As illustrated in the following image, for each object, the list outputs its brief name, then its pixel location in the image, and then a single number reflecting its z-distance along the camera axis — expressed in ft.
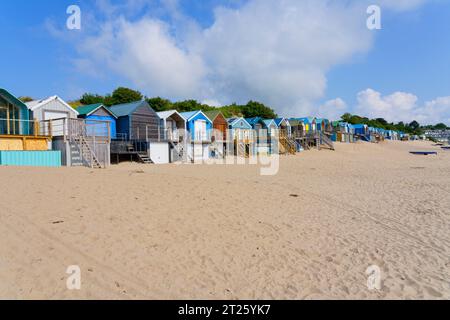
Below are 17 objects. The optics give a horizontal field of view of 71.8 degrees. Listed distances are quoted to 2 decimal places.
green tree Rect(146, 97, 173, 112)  171.98
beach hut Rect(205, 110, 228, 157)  111.65
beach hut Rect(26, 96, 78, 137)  67.21
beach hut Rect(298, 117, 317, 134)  173.19
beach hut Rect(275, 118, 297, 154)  133.59
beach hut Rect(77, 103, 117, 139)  79.05
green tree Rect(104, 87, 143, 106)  172.24
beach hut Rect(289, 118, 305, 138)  159.47
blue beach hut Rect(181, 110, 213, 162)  101.19
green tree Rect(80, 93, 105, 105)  173.47
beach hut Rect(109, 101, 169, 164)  84.79
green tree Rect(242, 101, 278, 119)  228.53
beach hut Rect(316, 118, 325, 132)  189.78
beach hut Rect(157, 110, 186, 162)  93.15
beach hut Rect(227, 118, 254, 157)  119.55
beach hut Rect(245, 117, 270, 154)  130.22
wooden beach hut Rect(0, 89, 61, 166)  57.02
